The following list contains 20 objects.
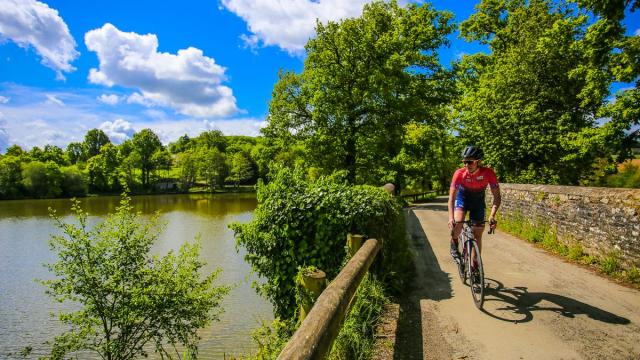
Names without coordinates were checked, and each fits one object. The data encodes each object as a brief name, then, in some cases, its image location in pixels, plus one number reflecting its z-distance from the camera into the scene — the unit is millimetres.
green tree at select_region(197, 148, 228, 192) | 97125
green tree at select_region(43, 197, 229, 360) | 10453
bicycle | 5320
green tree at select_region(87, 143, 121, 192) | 87062
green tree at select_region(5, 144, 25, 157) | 93606
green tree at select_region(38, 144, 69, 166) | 98250
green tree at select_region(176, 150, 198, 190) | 98688
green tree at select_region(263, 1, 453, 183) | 21138
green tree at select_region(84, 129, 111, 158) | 113750
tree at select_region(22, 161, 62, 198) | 74688
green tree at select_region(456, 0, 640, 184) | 17062
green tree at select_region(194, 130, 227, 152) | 144625
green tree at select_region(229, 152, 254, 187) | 101375
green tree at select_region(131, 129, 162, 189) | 95562
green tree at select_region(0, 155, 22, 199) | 72875
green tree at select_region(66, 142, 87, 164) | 110750
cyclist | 5578
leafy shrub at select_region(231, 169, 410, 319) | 6188
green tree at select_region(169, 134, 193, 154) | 158625
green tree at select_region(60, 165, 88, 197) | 79125
